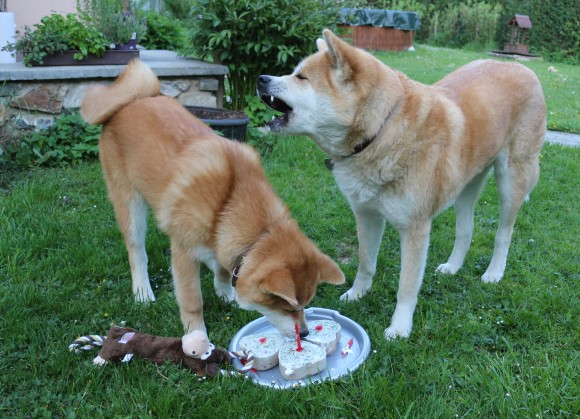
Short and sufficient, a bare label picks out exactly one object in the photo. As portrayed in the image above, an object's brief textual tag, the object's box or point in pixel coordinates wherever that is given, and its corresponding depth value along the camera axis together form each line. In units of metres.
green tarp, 18.36
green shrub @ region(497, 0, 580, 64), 19.06
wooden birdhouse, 19.23
